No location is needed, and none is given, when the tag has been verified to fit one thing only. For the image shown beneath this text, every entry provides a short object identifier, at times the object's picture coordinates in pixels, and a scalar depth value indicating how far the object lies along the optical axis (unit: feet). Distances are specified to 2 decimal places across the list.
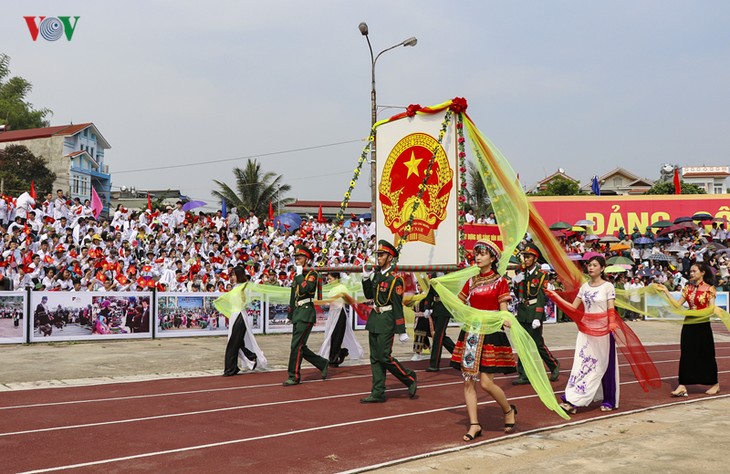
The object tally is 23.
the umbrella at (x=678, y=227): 107.14
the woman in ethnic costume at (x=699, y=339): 30.60
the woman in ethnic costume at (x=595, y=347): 26.63
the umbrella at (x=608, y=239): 106.11
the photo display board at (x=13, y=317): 46.06
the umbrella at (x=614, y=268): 74.11
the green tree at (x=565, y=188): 187.93
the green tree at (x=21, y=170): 146.82
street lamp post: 67.00
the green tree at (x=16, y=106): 201.46
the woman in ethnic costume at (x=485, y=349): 22.22
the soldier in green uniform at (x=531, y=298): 32.89
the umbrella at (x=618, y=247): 93.44
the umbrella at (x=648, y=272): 90.27
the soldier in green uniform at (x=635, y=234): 111.16
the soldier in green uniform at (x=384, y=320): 28.25
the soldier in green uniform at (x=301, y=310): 32.76
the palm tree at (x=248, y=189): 144.87
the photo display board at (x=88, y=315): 47.80
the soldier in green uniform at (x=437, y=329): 37.96
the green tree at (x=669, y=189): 198.06
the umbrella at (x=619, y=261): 82.84
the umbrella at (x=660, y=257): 97.88
